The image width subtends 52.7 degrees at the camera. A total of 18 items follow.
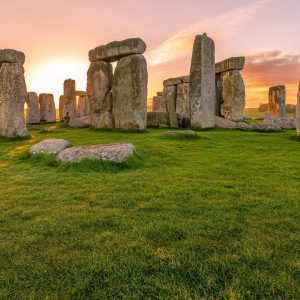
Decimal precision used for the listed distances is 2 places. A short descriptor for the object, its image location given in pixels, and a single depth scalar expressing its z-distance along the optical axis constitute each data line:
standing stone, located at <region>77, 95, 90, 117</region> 27.91
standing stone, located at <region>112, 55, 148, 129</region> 13.60
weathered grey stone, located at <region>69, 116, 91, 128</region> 18.00
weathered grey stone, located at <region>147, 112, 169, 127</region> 16.38
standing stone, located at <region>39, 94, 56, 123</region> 24.93
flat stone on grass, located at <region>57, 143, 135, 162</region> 6.33
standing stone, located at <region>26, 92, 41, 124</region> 23.05
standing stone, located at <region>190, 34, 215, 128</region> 14.06
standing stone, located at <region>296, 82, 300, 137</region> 10.68
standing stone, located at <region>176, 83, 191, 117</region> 23.73
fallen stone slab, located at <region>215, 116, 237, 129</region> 15.49
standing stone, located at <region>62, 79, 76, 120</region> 23.94
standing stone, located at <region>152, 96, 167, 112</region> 29.00
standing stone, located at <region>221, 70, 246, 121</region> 18.59
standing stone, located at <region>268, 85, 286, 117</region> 24.31
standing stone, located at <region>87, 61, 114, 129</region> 15.42
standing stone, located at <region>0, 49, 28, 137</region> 11.13
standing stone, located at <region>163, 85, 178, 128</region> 15.50
